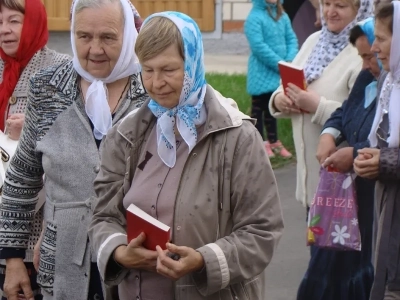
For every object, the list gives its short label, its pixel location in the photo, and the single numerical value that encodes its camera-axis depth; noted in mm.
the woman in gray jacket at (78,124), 5373
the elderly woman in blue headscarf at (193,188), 4492
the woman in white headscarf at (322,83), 7895
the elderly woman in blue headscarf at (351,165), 7128
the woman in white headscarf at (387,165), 6156
